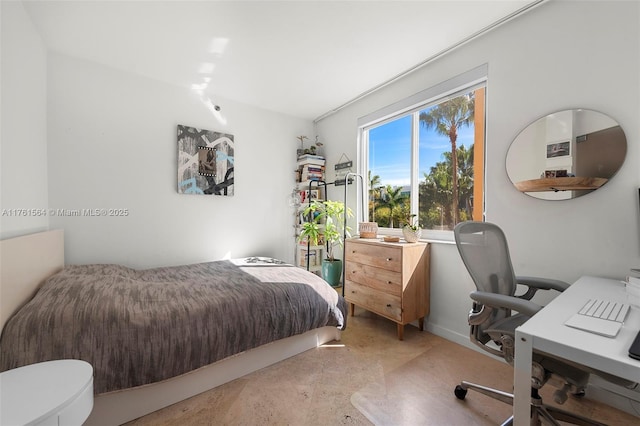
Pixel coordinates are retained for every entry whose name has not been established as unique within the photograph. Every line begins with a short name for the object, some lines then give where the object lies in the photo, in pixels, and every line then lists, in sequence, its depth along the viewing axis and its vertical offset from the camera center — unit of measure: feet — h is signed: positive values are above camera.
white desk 2.12 -1.27
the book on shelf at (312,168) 11.92 +1.88
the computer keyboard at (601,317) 2.59 -1.25
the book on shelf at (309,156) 11.84 +2.41
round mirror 4.92 +1.13
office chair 3.47 -1.77
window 7.29 +1.69
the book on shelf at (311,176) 11.94 +1.50
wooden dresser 7.27 -2.19
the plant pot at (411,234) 7.94 -0.84
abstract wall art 9.48 +1.80
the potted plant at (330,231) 10.65 -0.99
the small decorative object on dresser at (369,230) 9.00 -0.80
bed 4.13 -2.19
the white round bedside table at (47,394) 2.42 -1.98
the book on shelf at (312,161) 11.88 +2.21
